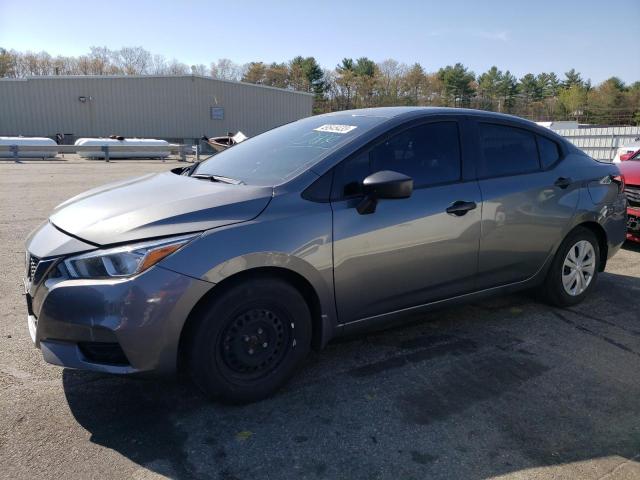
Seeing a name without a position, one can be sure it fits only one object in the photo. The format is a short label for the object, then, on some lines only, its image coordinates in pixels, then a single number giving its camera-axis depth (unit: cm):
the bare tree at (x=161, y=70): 8283
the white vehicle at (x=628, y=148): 1132
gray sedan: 256
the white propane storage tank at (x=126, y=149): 2438
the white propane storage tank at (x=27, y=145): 2198
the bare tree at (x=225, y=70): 9181
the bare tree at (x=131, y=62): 9132
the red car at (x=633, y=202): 650
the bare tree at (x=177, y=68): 8181
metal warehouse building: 3428
